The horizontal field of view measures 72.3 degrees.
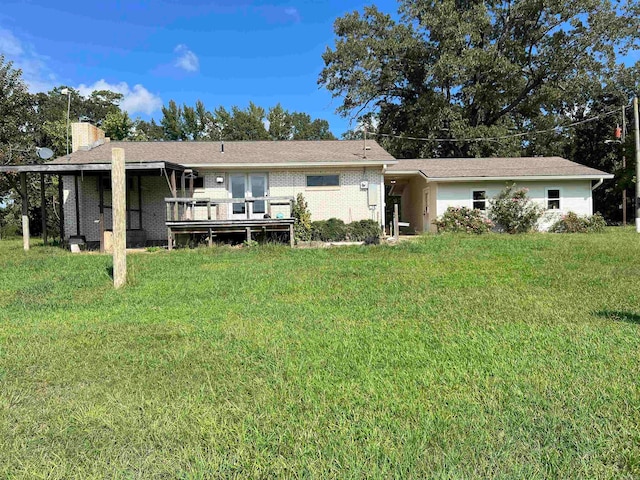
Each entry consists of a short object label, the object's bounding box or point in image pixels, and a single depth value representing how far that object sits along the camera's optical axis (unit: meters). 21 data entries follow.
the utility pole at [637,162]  17.25
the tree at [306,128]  52.50
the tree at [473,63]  25.86
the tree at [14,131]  23.38
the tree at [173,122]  45.41
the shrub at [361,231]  14.89
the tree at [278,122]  48.56
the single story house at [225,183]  13.82
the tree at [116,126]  32.47
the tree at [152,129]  45.66
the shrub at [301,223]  14.24
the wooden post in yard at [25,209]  13.28
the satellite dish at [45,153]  14.02
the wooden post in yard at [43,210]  14.08
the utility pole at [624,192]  24.83
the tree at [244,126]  46.25
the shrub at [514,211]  17.77
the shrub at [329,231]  14.79
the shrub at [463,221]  17.55
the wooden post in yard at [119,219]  7.40
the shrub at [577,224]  18.00
